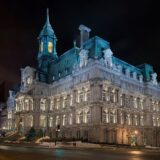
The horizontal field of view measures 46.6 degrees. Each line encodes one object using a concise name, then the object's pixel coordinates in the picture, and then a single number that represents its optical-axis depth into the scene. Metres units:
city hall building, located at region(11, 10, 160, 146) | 44.49
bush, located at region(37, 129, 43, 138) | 51.25
